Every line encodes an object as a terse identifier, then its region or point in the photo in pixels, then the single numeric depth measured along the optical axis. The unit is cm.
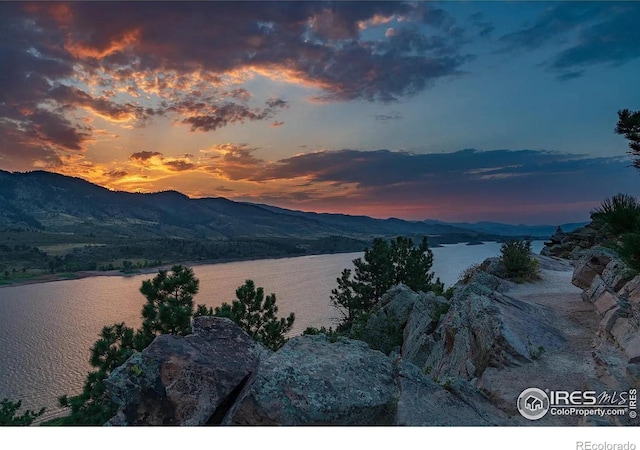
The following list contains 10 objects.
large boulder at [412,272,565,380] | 725
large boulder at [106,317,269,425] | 490
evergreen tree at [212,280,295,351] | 1622
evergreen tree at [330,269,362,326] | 2562
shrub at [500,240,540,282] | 1484
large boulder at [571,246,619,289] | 1035
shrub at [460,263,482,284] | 1667
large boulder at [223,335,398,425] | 466
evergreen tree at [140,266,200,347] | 1404
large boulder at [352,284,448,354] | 1342
